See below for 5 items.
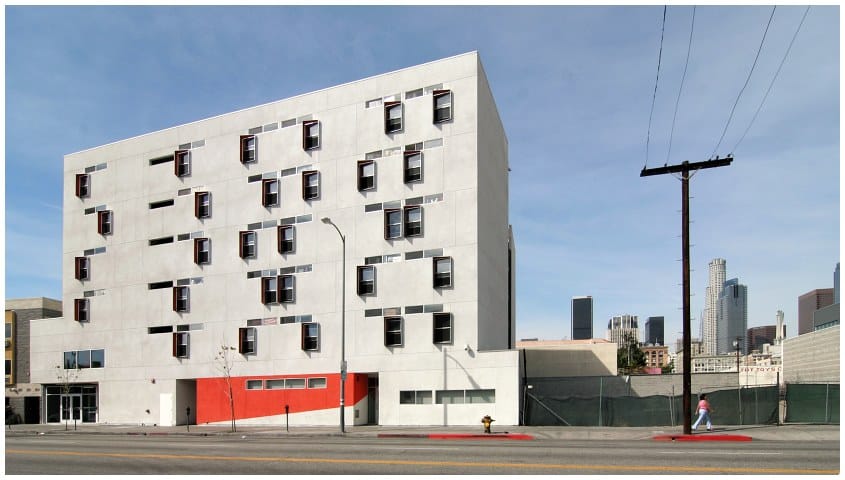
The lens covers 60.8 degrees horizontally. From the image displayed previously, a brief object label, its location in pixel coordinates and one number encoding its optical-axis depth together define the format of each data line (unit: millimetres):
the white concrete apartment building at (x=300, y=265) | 40656
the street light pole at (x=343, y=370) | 34825
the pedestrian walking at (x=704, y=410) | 30859
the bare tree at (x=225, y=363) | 46031
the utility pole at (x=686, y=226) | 29906
